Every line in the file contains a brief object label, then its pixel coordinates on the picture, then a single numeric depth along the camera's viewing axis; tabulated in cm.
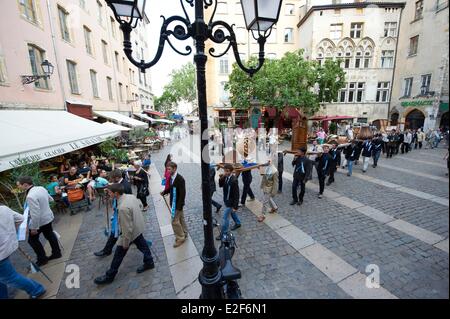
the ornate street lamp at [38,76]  905
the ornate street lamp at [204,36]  242
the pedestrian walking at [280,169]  735
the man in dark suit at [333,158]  804
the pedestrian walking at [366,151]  925
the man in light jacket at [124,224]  352
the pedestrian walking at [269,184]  556
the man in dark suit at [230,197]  477
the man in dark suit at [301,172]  626
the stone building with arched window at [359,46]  2273
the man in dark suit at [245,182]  639
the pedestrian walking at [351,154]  905
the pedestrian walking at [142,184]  642
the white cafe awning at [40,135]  621
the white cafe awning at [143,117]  2677
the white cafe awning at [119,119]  1590
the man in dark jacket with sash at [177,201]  449
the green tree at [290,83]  1877
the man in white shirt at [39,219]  385
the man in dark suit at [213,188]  599
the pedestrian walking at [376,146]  973
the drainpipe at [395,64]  2188
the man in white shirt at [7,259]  297
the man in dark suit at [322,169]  677
